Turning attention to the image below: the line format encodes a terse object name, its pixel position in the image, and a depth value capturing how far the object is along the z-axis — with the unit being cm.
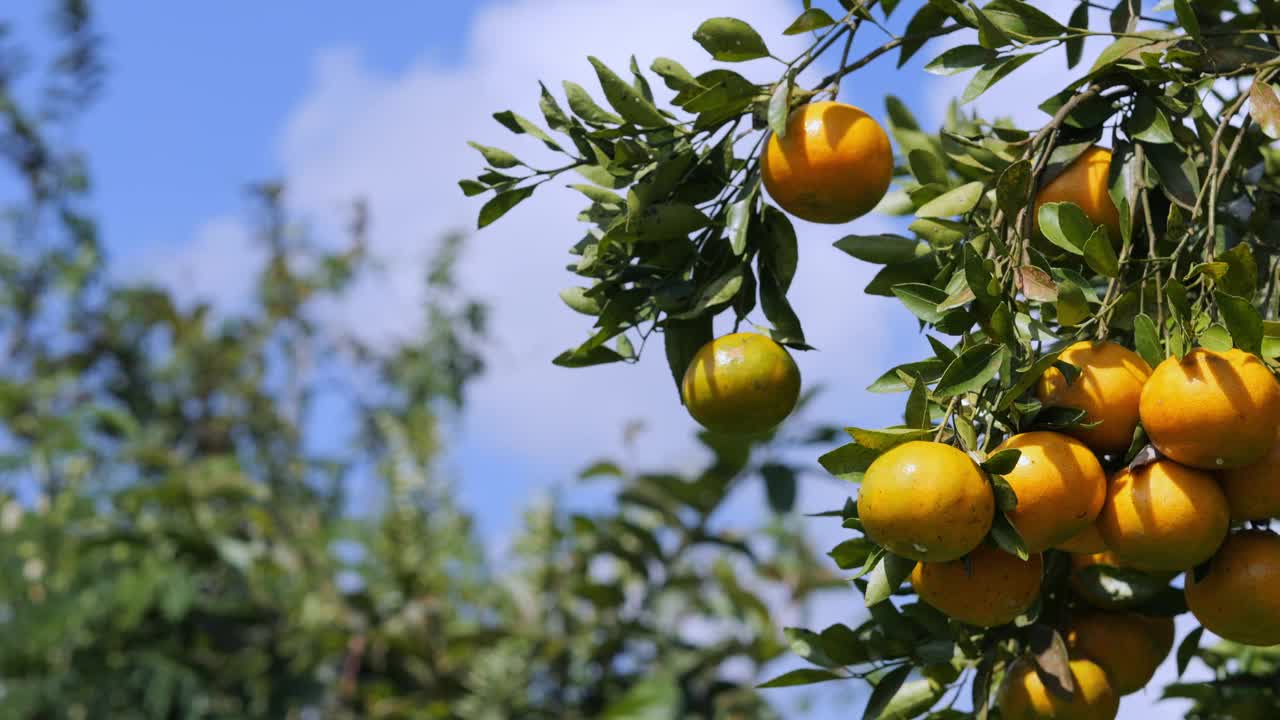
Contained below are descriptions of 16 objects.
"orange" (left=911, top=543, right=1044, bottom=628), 166
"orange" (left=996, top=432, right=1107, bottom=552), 161
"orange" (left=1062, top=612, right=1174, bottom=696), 178
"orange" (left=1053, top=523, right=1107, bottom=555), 168
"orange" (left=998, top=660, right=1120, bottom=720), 173
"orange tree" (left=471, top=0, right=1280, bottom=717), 163
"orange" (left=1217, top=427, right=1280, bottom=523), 165
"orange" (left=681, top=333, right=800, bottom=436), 177
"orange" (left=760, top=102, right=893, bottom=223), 176
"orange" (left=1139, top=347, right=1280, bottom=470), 161
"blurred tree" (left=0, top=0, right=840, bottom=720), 298
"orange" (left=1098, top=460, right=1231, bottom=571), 163
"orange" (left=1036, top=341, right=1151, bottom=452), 166
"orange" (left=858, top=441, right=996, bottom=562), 159
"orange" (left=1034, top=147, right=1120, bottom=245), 178
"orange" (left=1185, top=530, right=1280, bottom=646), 166
